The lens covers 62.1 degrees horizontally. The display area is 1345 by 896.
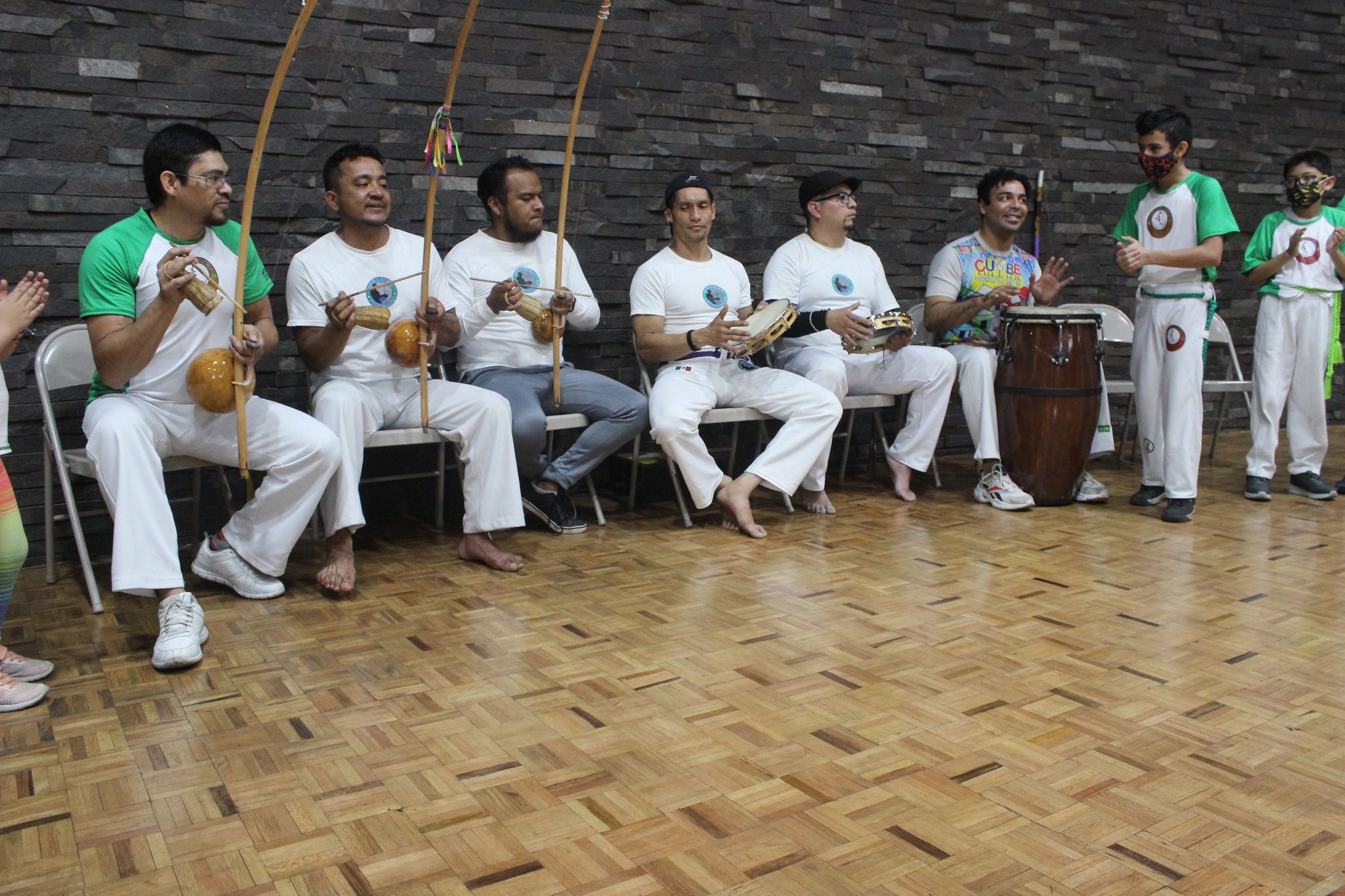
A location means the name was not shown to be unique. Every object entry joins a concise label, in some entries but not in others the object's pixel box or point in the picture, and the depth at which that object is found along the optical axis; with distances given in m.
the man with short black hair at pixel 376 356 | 3.29
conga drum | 4.04
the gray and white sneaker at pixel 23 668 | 2.38
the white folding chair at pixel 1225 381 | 4.94
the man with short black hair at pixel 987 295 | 4.24
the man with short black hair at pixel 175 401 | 2.66
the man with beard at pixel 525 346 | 3.66
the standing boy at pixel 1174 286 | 3.93
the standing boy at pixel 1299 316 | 4.27
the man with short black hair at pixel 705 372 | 3.77
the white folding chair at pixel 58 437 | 2.96
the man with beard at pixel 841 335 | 4.20
